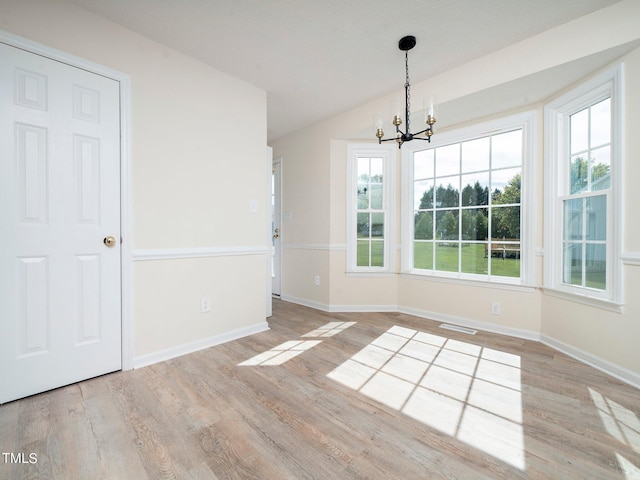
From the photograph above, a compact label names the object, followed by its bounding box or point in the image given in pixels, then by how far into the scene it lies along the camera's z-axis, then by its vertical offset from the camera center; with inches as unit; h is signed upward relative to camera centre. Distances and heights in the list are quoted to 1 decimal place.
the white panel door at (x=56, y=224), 72.8 +3.7
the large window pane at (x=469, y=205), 124.8 +15.4
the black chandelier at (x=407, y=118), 86.2 +36.4
